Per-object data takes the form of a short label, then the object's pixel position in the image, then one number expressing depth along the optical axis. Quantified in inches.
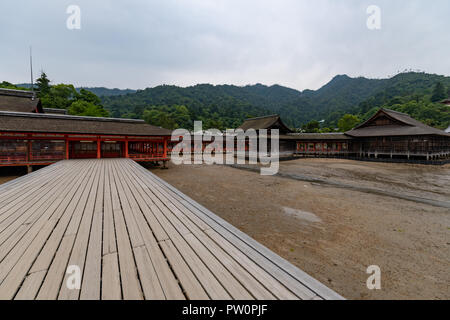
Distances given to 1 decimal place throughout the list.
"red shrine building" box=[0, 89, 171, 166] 513.3
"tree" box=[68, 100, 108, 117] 1446.9
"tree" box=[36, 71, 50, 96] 1679.4
